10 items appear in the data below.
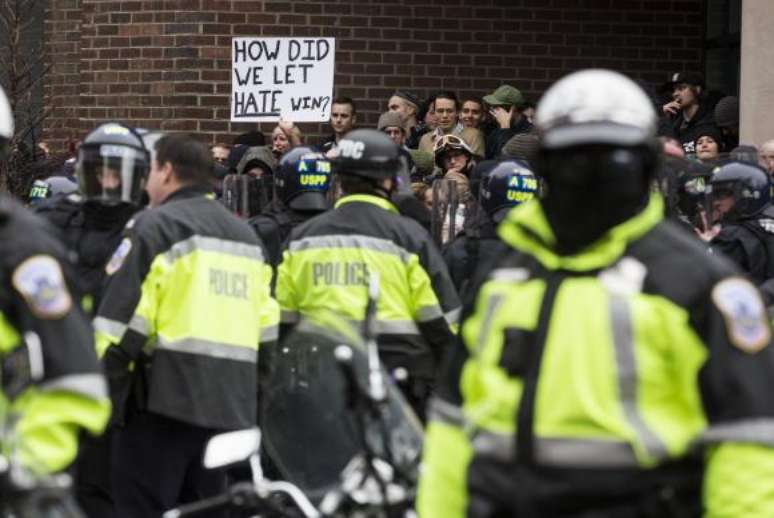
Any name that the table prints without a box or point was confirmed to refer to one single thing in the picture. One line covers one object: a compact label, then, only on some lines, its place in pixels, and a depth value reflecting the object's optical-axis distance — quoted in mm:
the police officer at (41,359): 8922
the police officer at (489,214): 20391
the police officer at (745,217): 19359
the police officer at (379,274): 18031
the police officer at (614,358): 8250
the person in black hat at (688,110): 29047
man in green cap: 30578
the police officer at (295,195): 22187
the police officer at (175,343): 15922
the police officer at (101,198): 17062
